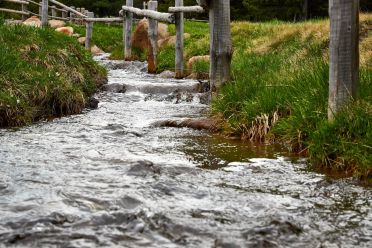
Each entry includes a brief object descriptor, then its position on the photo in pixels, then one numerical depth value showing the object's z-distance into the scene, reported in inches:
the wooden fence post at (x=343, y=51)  196.4
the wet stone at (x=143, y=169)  180.7
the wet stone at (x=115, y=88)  444.8
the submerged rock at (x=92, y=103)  361.1
